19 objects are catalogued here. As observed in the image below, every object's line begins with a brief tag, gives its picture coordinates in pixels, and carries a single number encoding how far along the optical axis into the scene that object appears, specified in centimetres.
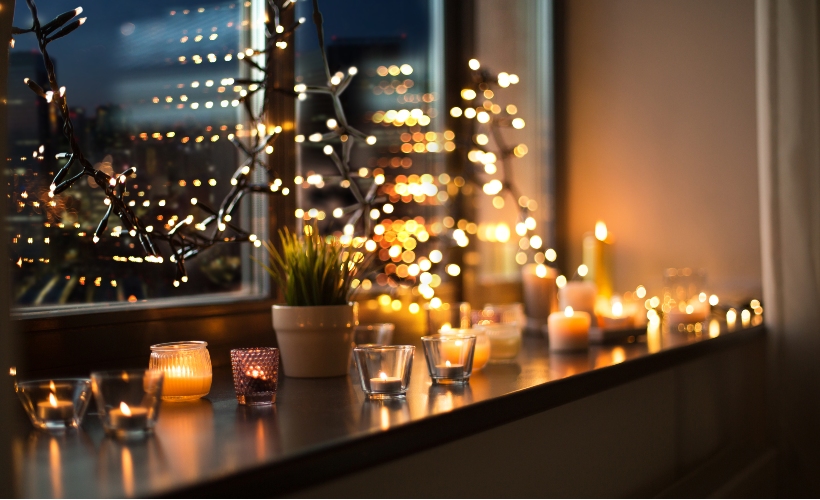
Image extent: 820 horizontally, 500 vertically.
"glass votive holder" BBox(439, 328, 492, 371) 156
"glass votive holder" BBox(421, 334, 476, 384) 137
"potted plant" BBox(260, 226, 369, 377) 146
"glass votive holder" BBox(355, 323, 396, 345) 166
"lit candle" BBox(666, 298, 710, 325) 219
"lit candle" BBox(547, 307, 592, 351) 184
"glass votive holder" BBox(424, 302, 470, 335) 192
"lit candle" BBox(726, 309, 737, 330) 233
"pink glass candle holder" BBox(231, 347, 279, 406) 120
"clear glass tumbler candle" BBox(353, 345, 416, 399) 124
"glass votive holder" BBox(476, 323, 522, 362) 172
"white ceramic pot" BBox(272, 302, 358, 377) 146
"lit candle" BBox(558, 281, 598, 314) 213
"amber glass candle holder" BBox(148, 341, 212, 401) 124
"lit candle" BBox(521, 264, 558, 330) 232
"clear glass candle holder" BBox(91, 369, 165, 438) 99
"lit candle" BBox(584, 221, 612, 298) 238
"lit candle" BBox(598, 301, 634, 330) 203
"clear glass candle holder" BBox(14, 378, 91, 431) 103
